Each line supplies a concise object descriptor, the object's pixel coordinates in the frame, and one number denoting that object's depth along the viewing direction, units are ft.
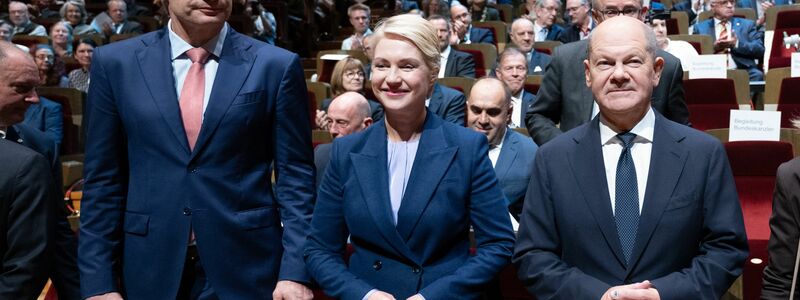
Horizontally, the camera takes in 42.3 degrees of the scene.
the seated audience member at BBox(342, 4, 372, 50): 27.86
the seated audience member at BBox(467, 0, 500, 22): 32.24
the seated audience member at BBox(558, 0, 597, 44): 25.46
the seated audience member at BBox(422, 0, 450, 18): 29.12
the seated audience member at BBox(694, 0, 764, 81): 23.18
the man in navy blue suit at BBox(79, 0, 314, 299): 6.44
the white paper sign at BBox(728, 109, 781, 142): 13.41
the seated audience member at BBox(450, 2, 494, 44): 27.66
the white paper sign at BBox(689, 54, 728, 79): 18.52
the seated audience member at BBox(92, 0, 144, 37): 30.55
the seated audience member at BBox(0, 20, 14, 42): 27.66
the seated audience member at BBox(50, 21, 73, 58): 28.04
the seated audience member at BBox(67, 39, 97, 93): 24.59
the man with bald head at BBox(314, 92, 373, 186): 12.98
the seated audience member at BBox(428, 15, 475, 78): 21.95
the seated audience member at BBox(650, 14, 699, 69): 18.47
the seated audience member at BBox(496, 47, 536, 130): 17.90
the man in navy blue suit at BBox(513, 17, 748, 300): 6.03
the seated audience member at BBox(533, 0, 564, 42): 27.61
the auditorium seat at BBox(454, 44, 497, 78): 24.43
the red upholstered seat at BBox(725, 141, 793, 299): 11.46
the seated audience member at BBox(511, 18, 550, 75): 23.31
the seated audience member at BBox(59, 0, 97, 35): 31.42
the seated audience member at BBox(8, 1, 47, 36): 30.60
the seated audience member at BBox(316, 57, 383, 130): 18.19
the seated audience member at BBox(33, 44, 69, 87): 23.56
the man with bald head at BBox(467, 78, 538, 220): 10.27
